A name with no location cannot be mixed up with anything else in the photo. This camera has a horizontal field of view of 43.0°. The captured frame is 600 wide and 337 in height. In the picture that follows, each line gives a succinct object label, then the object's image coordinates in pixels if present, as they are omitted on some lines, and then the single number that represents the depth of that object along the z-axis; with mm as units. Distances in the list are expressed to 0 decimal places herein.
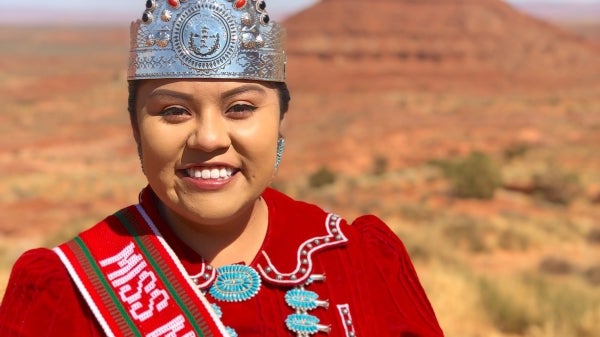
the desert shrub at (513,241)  11688
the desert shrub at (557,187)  16578
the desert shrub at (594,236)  12494
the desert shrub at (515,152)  24344
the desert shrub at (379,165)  22706
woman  1757
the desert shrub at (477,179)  16344
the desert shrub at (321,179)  19531
